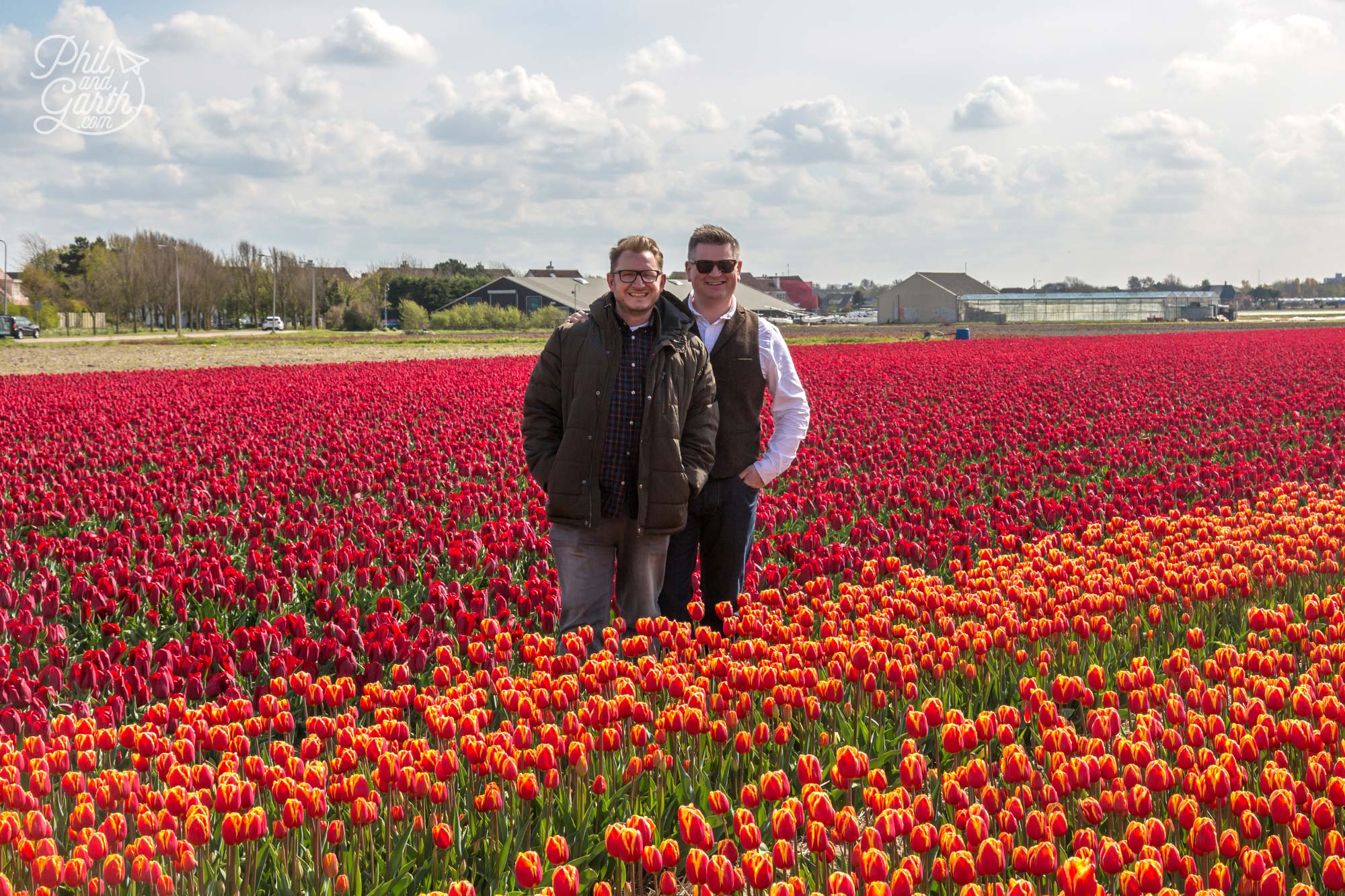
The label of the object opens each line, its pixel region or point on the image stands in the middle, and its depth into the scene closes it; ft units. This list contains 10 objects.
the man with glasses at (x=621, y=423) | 16.10
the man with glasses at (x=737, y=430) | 17.69
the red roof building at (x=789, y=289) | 497.05
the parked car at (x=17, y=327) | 193.98
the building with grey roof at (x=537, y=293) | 323.98
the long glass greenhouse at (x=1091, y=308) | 317.01
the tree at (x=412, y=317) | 264.72
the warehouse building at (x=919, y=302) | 358.84
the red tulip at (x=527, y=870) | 9.21
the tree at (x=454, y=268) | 415.44
